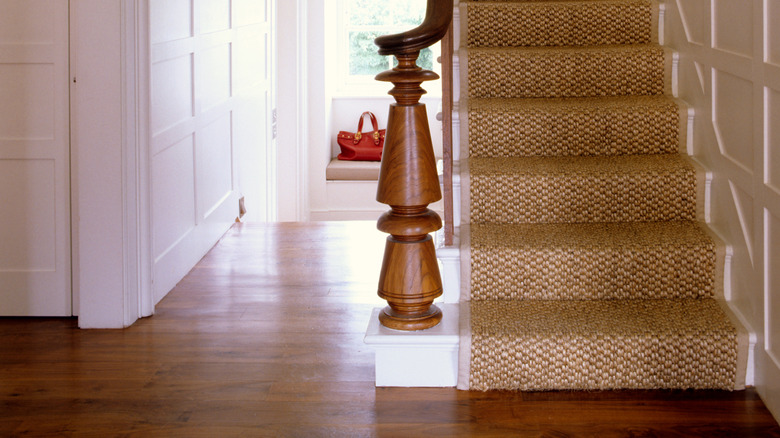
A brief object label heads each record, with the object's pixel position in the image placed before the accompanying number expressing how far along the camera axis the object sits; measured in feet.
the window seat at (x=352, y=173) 22.39
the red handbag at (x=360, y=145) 23.18
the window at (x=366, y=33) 24.50
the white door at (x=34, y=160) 9.36
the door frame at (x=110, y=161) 9.07
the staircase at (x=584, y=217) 7.39
